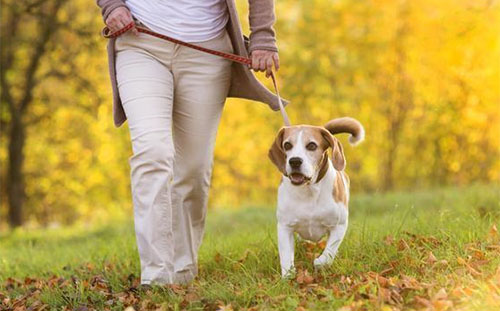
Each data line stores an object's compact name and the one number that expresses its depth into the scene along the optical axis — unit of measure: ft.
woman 25.38
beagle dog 25.81
